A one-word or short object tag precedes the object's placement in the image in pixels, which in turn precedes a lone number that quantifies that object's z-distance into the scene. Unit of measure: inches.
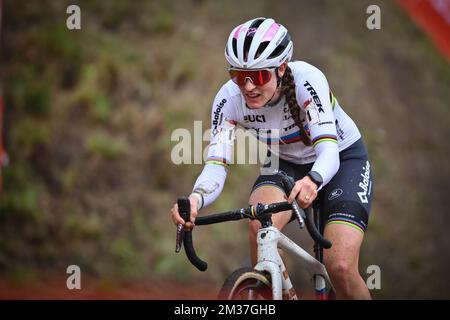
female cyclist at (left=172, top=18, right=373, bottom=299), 377.7
